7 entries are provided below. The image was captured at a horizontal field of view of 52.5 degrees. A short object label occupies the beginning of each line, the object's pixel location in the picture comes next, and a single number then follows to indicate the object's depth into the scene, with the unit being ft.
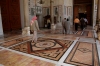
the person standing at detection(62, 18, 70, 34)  26.26
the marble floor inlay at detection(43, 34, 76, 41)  22.10
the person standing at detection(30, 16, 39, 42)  17.25
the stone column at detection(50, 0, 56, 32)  37.42
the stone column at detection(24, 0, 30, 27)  25.53
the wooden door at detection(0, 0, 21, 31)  32.17
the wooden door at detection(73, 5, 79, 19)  58.04
